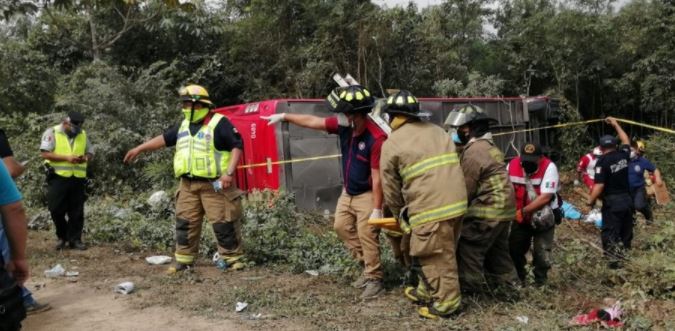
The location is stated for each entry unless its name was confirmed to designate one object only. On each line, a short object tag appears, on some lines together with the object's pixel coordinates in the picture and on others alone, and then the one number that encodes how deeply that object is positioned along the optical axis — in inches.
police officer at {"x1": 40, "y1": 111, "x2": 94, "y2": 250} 243.1
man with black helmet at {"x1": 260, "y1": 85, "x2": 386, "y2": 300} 174.4
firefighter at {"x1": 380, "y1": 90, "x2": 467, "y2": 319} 149.5
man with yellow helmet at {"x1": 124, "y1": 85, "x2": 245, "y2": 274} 201.6
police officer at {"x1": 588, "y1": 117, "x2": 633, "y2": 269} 230.4
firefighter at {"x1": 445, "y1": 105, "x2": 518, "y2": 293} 163.9
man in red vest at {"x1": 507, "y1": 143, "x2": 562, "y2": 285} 187.0
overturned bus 330.3
